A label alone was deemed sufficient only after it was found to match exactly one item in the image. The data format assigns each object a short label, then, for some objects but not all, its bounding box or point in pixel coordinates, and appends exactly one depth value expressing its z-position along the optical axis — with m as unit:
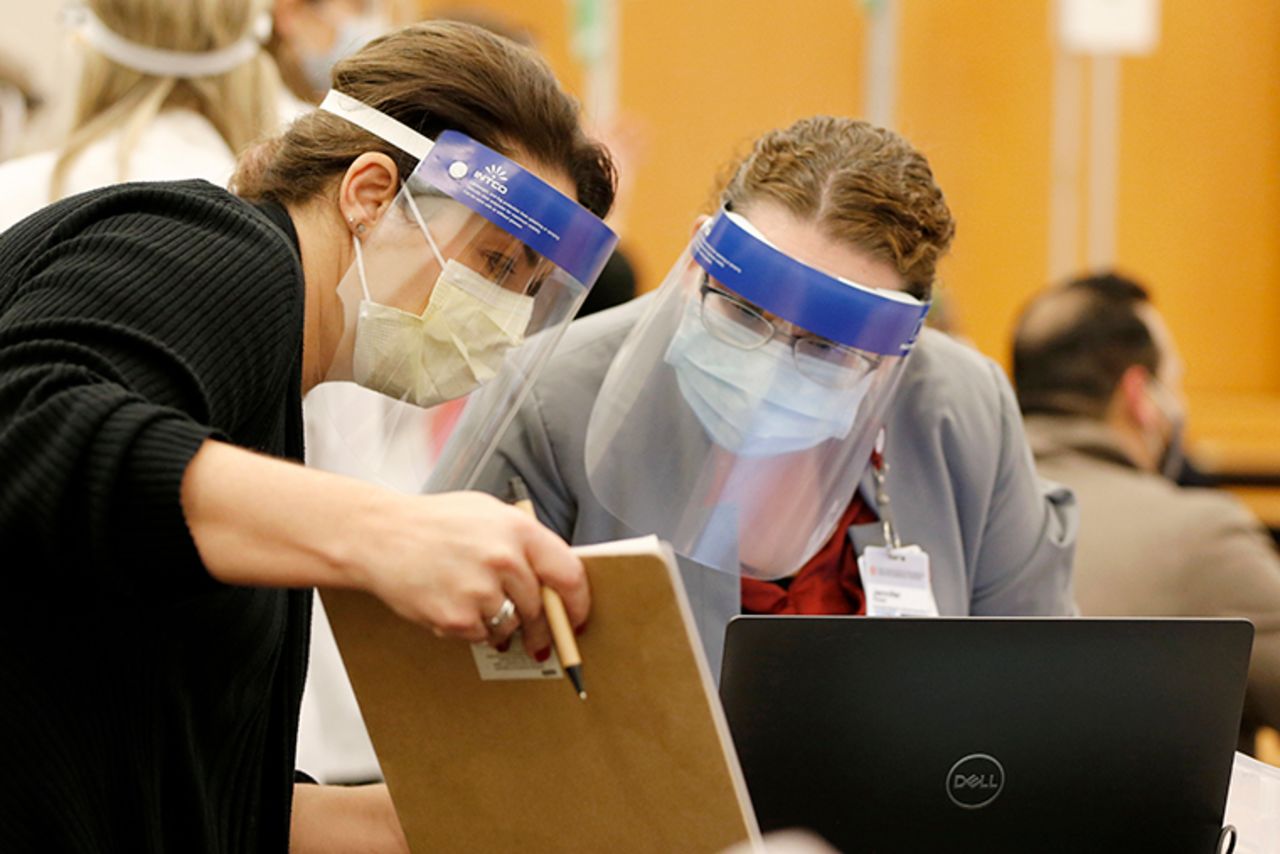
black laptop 4.05
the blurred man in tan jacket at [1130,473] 4.93
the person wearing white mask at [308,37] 5.27
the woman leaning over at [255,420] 3.86
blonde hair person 4.77
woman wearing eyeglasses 4.29
